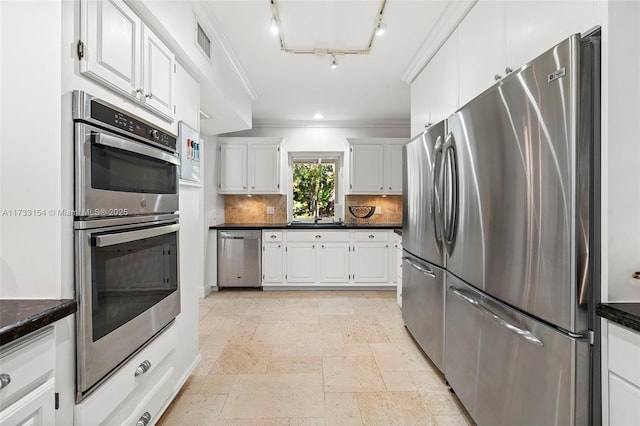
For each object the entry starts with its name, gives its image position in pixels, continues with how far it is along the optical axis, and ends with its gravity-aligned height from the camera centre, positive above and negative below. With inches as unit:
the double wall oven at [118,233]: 44.7 -4.4
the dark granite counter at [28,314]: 32.0 -12.2
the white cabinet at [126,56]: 45.8 +25.9
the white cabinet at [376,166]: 195.6 +27.0
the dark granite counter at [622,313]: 36.8 -12.4
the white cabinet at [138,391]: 47.7 -32.0
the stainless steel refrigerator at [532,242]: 42.3 -5.1
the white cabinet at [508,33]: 47.1 +32.6
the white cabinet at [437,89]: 88.2 +38.8
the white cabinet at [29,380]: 31.8 -19.0
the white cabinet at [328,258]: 182.9 -28.5
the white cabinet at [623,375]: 37.5 -20.1
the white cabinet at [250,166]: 192.4 +26.0
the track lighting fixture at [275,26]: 92.1 +54.3
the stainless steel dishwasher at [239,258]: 181.5 -28.6
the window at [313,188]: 219.1 +14.4
